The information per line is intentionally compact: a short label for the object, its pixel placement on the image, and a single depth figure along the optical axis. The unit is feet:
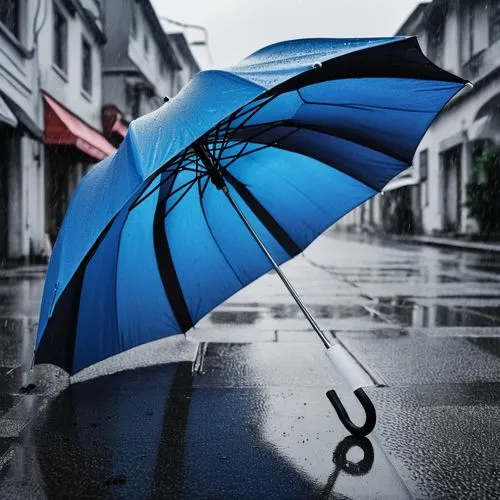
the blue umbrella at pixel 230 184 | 8.11
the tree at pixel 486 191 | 65.36
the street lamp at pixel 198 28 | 86.94
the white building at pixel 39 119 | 43.65
